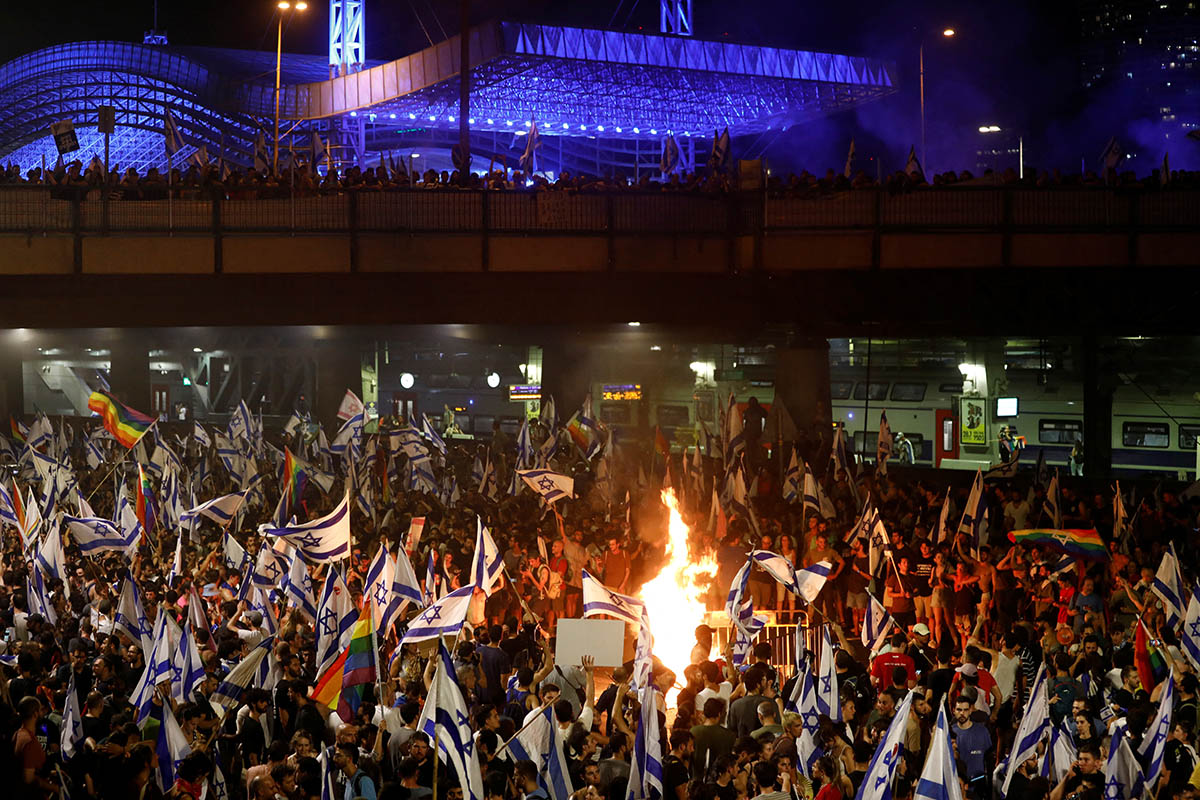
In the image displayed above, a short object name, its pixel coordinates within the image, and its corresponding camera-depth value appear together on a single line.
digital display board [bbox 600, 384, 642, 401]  44.94
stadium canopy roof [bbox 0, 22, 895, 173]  53.38
